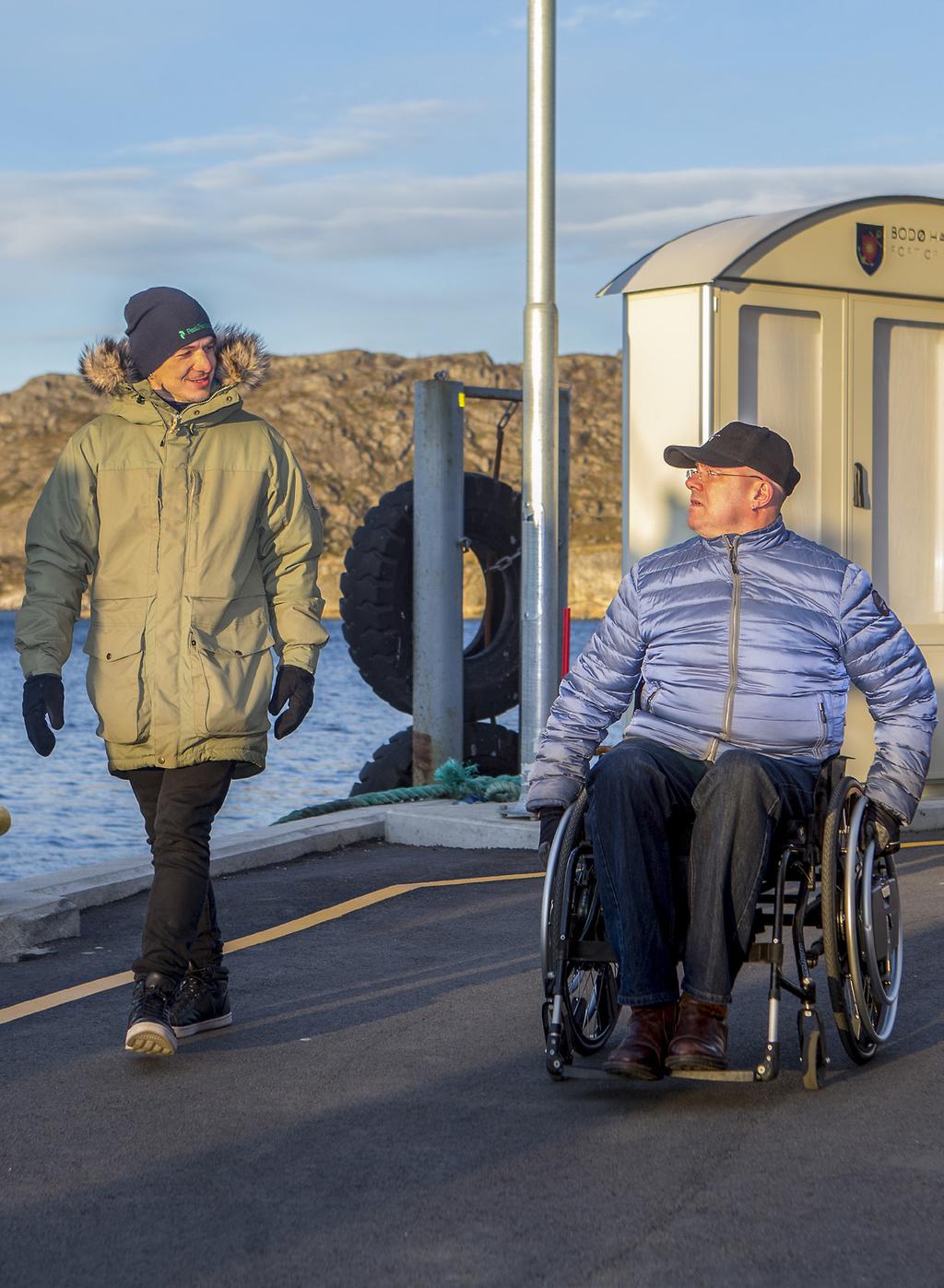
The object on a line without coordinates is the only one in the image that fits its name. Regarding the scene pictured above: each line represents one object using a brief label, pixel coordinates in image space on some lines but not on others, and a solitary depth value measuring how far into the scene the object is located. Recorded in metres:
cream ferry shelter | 8.95
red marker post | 9.70
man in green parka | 5.14
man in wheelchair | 4.62
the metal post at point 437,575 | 12.11
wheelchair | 4.63
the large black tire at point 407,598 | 13.32
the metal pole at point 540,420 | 9.45
